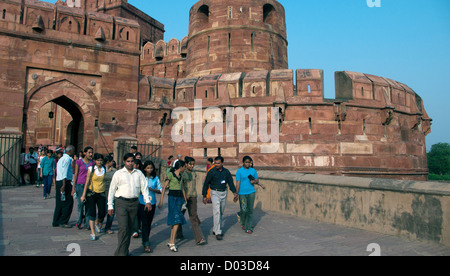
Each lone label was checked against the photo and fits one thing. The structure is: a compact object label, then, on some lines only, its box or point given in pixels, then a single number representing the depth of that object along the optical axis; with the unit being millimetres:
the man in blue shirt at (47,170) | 8672
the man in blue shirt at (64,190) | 5574
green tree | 60125
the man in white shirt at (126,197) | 3842
